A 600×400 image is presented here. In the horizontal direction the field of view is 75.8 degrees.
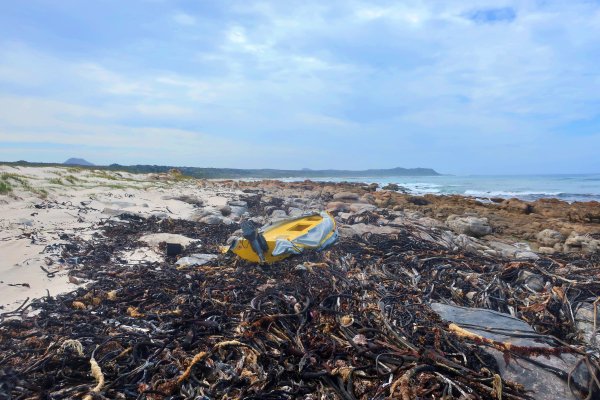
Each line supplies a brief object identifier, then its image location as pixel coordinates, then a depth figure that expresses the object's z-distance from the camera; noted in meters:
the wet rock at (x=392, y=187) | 33.77
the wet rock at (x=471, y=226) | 11.20
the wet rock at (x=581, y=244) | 8.74
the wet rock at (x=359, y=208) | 13.38
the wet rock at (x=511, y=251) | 7.56
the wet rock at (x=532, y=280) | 5.15
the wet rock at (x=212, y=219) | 10.30
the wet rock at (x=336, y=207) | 13.65
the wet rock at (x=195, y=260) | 6.35
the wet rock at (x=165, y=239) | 7.79
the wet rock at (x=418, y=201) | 19.36
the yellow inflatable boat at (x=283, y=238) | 6.30
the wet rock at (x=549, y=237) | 10.48
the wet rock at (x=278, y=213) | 11.70
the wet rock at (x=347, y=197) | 18.34
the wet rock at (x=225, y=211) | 12.49
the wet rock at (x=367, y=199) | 18.58
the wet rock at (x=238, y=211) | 12.47
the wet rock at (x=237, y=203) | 14.21
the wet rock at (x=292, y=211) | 11.73
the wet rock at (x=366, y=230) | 8.42
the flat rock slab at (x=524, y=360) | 2.79
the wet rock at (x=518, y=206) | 17.00
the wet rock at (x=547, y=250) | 9.08
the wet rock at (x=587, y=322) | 3.83
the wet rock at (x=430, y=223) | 10.67
